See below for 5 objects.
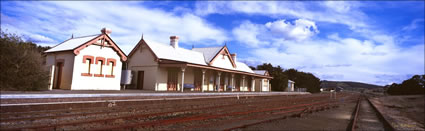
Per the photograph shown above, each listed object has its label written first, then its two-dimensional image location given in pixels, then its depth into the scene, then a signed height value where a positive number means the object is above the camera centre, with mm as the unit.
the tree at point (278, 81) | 47891 +868
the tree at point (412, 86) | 63375 +409
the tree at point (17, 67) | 13117 +804
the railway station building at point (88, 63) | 17297 +1435
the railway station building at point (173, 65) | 22500 +1623
